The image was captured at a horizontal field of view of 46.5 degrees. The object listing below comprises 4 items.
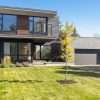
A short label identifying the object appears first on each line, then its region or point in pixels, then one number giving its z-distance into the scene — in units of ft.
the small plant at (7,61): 42.40
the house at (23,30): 43.77
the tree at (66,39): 23.71
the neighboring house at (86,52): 57.53
